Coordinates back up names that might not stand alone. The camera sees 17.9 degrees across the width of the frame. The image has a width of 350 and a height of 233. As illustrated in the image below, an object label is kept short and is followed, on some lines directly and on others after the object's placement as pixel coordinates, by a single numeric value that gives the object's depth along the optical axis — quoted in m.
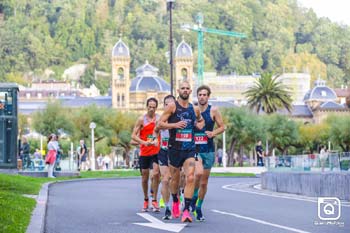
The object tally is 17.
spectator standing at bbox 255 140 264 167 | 57.51
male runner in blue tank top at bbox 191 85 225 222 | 15.70
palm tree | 120.44
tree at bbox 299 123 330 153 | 117.78
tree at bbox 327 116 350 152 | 94.27
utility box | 30.44
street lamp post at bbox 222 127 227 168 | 87.32
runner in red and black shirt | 17.55
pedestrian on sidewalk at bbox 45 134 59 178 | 37.25
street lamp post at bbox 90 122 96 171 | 81.75
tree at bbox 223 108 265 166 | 104.19
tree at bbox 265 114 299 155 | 110.50
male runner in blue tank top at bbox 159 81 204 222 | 15.12
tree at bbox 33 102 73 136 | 96.81
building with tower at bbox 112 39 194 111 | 176.00
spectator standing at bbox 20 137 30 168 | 43.11
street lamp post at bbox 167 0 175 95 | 50.43
